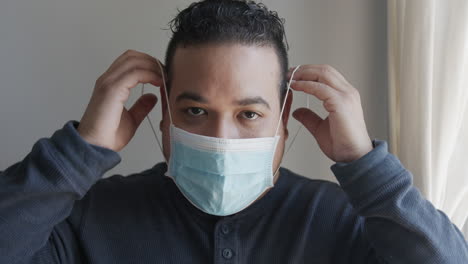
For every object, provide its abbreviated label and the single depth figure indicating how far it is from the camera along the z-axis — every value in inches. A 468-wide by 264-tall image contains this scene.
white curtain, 43.5
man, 39.2
